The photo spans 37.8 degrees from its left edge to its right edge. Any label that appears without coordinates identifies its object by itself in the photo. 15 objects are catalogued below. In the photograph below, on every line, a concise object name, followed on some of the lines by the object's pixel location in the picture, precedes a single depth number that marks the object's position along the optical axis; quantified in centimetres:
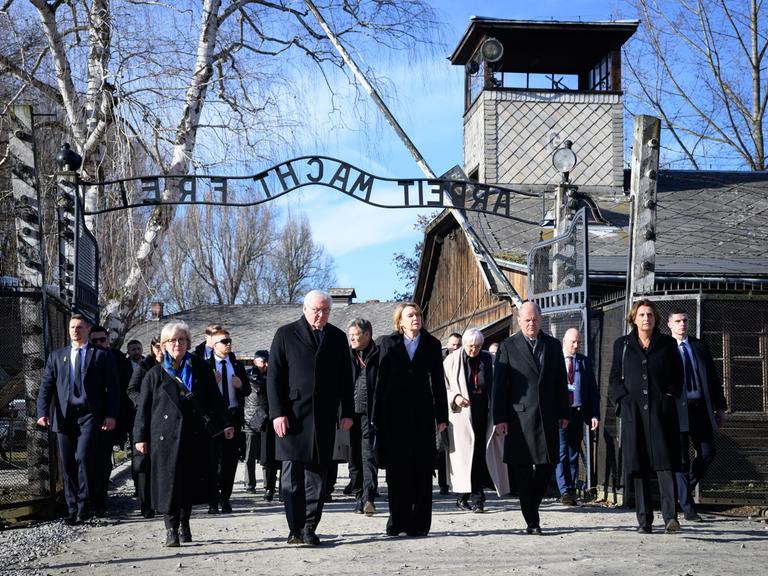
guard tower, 2791
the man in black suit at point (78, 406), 1077
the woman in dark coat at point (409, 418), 921
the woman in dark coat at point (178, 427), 890
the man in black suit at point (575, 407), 1266
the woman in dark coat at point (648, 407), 951
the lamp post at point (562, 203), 1412
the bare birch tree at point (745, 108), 3378
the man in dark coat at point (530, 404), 935
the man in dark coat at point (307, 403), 877
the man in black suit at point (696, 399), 1055
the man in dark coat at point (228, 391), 1205
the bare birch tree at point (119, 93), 1608
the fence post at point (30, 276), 1107
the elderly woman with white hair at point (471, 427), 1173
